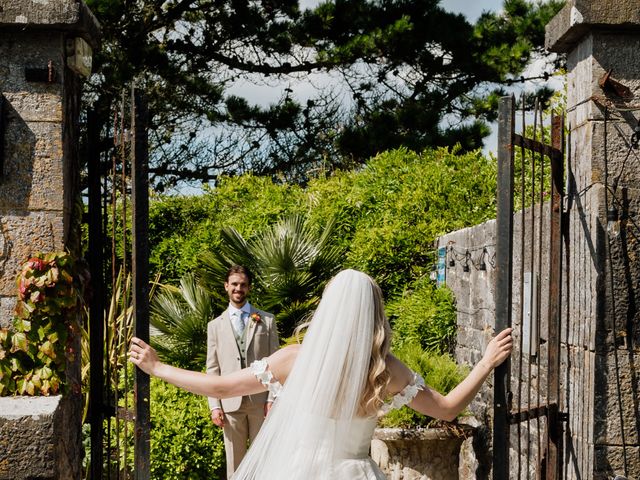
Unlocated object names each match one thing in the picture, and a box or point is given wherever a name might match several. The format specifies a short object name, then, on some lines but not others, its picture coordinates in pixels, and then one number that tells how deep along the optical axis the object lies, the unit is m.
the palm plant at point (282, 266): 9.05
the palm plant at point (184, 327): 8.84
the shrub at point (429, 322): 8.91
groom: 6.83
